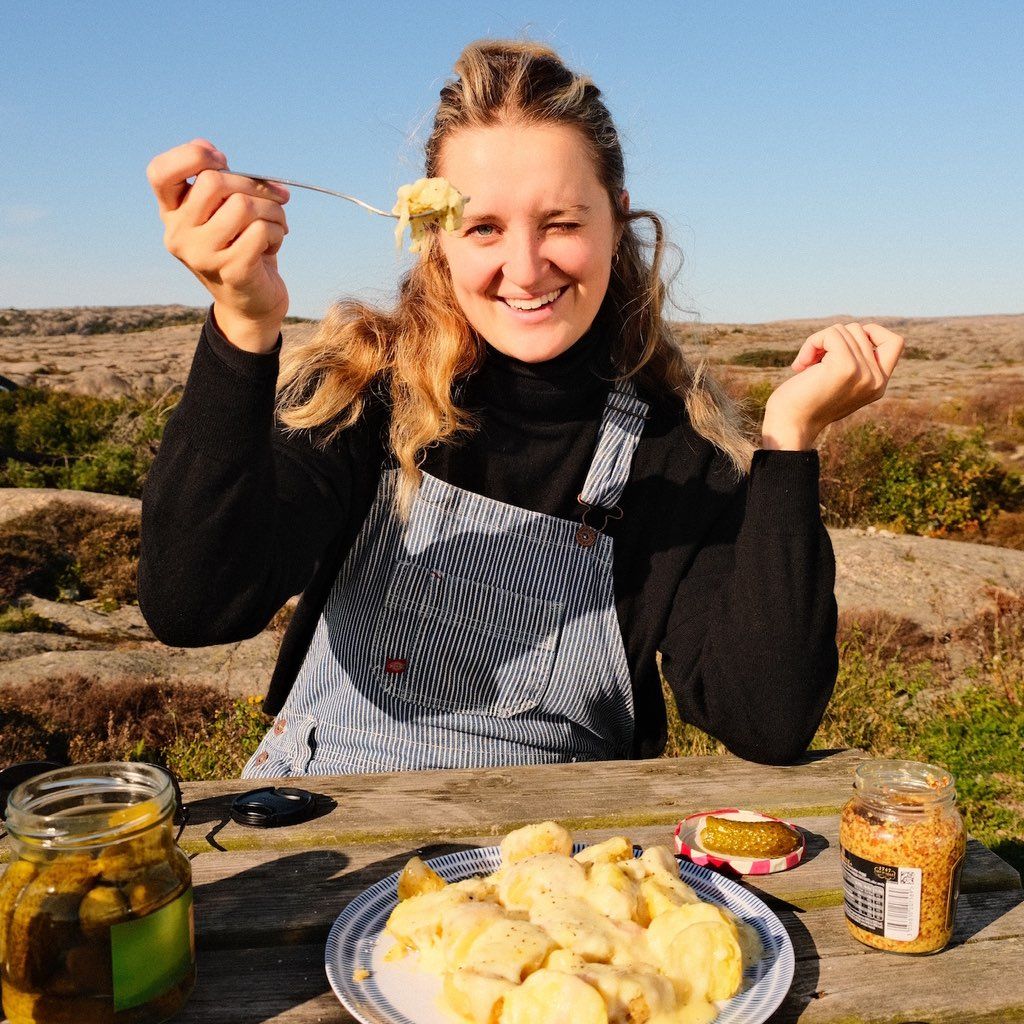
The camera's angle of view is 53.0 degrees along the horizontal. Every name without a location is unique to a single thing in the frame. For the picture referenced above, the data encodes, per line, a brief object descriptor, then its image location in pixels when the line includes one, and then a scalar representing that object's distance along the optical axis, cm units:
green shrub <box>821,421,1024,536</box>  945
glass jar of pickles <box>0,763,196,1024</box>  113
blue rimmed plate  118
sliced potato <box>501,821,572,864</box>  143
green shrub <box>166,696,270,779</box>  402
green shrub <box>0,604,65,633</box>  595
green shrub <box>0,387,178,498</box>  873
